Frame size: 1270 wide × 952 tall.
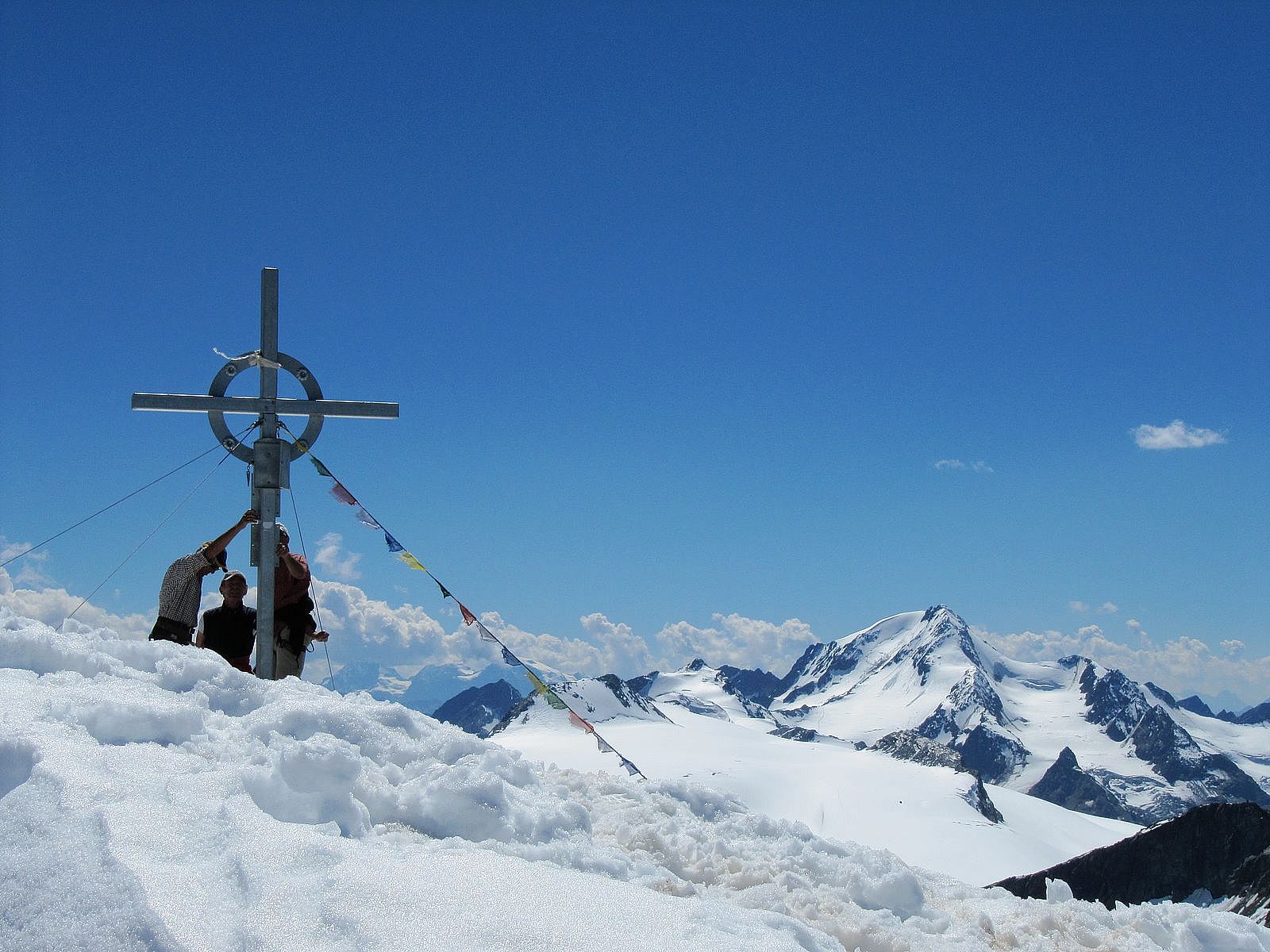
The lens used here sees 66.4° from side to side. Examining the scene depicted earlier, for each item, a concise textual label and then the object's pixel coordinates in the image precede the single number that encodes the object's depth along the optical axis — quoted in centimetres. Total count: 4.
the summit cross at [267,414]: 1031
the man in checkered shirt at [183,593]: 992
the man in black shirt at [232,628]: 1030
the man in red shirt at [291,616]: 1066
